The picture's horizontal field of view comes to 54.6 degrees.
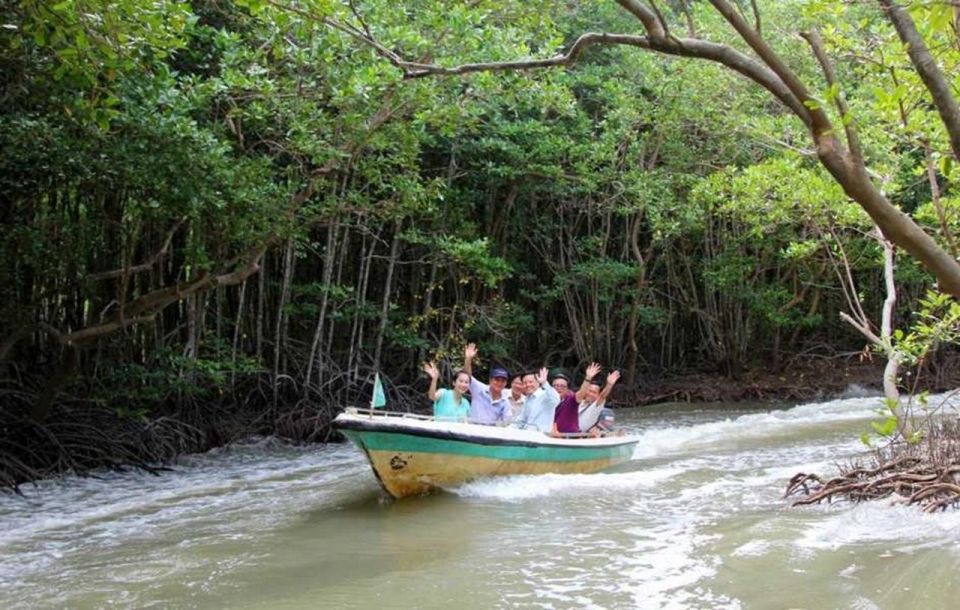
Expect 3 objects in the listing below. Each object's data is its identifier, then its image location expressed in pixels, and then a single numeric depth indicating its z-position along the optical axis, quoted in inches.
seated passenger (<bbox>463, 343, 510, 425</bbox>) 354.3
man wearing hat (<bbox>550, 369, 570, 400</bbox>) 367.7
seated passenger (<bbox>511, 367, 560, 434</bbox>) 355.6
